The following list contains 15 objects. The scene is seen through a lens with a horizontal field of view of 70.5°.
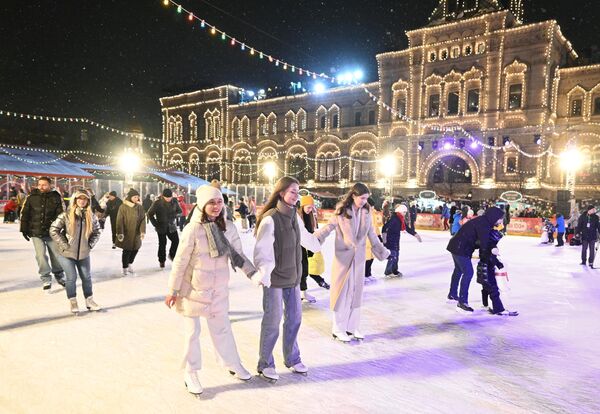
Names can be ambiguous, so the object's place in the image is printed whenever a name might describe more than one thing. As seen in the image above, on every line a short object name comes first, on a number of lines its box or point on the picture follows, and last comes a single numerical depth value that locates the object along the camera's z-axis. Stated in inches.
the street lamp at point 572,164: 682.8
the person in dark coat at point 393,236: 296.8
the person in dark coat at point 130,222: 270.1
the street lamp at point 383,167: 1201.1
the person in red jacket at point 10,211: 668.1
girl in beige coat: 159.9
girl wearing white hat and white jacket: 116.9
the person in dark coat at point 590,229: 358.0
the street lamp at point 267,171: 1467.8
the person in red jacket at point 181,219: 580.8
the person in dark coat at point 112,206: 381.1
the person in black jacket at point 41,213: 218.8
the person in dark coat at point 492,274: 198.1
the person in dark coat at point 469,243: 198.5
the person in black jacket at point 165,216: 294.5
